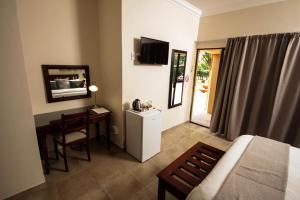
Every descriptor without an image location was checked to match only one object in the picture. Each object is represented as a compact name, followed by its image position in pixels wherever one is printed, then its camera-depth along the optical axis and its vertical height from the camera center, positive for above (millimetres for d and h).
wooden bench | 1281 -1037
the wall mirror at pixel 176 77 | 3102 -185
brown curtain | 2305 -305
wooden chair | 1857 -919
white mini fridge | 2176 -1048
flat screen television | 2338 +287
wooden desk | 1896 -842
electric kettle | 2357 -619
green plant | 5957 +168
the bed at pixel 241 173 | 1013 -841
